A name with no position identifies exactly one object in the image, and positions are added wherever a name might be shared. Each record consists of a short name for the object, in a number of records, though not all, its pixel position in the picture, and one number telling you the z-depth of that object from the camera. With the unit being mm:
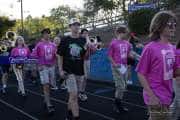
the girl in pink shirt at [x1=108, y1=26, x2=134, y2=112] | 4639
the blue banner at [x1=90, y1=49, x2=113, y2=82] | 7871
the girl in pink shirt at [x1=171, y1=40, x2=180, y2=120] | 3096
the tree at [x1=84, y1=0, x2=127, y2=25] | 16253
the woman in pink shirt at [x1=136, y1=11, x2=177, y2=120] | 2284
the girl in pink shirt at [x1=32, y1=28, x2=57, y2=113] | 4835
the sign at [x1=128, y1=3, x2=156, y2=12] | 11084
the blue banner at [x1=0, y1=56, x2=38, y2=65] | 6306
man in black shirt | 3858
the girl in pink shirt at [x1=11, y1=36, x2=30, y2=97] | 6284
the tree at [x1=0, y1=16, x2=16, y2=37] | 28825
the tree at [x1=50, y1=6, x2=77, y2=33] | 27664
